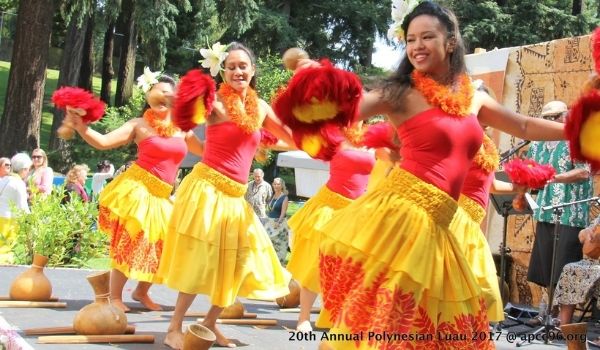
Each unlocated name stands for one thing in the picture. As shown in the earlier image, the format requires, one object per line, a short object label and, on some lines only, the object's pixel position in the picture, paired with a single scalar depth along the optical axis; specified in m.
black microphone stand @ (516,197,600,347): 6.19
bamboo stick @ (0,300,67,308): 6.49
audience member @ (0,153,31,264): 9.90
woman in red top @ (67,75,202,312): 6.43
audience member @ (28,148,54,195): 10.85
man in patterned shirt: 6.93
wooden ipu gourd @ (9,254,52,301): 6.66
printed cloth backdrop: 8.05
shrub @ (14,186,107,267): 9.27
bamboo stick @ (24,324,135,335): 5.44
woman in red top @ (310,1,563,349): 3.24
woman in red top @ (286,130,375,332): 6.16
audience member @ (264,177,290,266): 10.66
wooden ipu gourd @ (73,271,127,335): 5.35
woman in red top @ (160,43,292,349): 5.15
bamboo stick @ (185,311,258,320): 6.63
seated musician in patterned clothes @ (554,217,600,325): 6.48
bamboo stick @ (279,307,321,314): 7.49
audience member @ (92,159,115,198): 12.95
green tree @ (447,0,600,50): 22.19
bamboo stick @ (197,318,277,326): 6.33
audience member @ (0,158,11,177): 10.45
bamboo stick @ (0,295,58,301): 6.68
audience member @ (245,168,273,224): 13.09
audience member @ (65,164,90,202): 10.92
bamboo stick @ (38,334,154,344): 5.21
